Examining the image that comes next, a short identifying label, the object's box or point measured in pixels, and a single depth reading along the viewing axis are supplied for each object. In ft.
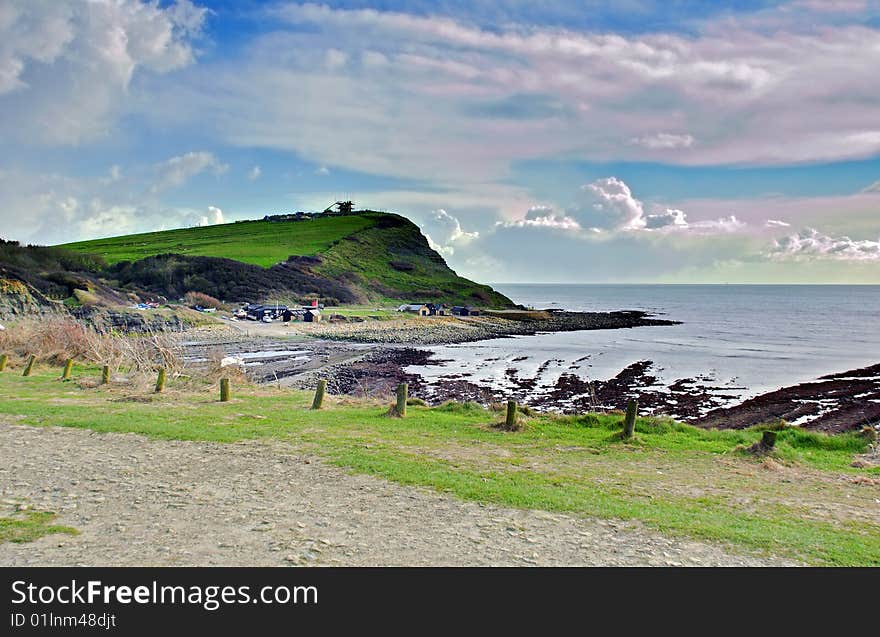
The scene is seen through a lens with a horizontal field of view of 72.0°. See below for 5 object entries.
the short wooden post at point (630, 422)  47.93
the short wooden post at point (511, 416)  51.34
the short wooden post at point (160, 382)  64.59
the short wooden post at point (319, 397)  60.33
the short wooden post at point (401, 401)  56.34
